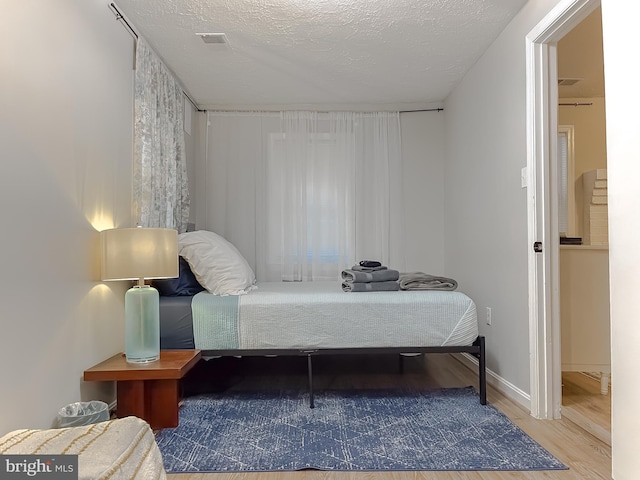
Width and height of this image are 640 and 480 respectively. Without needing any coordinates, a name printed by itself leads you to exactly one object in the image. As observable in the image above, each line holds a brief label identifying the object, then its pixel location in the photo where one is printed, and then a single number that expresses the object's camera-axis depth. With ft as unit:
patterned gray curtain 9.96
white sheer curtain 15.44
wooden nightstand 7.68
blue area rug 6.72
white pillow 10.11
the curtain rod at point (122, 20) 8.93
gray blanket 10.52
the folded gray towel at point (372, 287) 10.18
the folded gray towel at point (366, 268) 10.79
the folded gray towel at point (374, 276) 10.32
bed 9.34
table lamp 7.88
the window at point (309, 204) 15.39
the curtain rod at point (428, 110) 15.85
